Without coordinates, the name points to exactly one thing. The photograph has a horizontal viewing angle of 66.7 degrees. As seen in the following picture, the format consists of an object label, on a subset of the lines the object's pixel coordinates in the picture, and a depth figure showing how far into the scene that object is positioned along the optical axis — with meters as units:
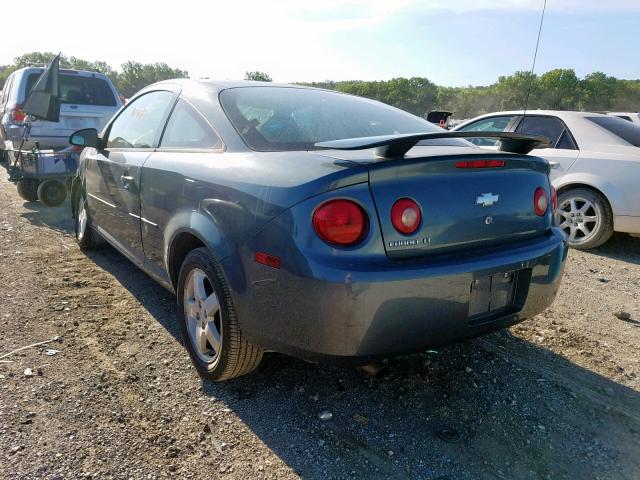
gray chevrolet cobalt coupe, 1.91
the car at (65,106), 7.89
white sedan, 5.16
